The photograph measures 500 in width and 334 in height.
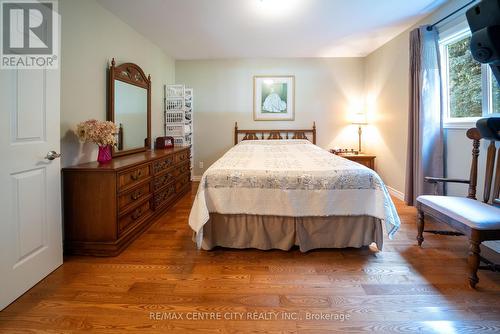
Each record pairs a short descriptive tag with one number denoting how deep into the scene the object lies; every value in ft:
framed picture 16.79
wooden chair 5.56
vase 8.52
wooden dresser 7.27
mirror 10.17
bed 7.22
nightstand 14.80
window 8.18
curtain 10.08
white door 5.09
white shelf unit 15.88
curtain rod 8.53
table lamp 16.11
